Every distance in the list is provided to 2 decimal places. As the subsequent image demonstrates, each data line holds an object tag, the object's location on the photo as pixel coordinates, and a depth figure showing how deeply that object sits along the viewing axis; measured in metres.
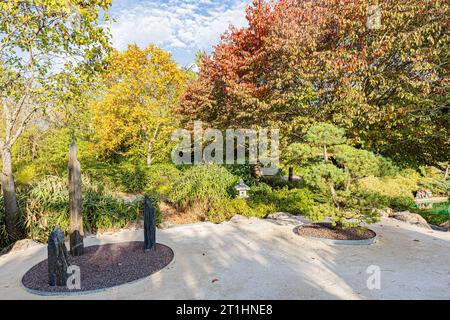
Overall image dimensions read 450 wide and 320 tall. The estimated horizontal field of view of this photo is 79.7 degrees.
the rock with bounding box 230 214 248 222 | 7.38
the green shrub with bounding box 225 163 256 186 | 11.16
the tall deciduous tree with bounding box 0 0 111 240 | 5.54
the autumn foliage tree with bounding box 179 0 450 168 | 6.16
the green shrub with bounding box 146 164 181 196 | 11.22
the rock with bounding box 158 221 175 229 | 7.08
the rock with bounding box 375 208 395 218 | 7.94
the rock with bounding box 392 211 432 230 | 6.89
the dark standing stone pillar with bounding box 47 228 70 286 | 3.72
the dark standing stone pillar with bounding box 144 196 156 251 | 5.04
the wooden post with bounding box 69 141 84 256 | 4.77
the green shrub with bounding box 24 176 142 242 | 6.20
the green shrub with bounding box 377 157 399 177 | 5.24
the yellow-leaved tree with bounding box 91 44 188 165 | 12.60
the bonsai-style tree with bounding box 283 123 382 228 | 5.27
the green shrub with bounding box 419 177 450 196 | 13.23
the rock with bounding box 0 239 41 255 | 5.55
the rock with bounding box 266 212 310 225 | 7.11
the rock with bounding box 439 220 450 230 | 6.67
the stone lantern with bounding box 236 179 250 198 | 8.42
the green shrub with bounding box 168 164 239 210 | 8.35
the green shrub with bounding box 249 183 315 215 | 7.94
